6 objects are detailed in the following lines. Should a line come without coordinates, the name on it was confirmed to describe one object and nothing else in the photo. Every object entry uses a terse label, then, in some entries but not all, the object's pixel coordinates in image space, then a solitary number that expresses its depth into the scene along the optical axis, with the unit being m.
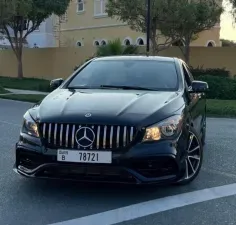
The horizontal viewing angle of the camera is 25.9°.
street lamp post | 21.17
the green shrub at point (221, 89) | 18.61
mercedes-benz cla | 5.05
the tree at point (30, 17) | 29.99
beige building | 33.06
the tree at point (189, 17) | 22.64
